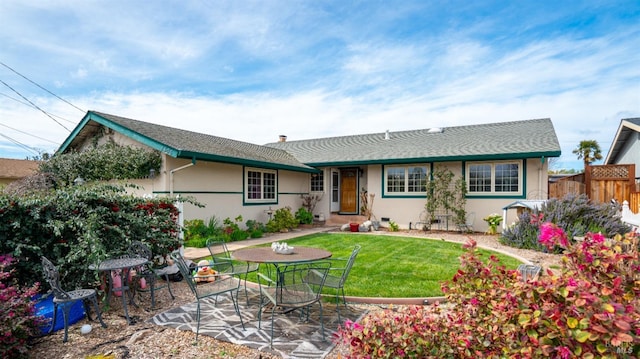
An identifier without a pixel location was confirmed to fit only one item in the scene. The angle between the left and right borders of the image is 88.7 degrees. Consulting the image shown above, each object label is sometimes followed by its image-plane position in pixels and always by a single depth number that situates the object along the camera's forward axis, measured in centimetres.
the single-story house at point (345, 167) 1018
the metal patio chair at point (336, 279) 403
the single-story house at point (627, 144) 1449
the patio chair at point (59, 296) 366
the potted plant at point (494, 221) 1124
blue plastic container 386
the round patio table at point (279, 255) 401
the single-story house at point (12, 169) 1981
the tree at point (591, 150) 2664
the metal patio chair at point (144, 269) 477
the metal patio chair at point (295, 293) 360
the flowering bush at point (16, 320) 310
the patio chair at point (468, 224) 1182
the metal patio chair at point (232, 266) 482
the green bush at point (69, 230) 429
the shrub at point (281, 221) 1234
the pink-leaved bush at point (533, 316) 146
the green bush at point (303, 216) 1409
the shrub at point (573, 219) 816
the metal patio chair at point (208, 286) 368
